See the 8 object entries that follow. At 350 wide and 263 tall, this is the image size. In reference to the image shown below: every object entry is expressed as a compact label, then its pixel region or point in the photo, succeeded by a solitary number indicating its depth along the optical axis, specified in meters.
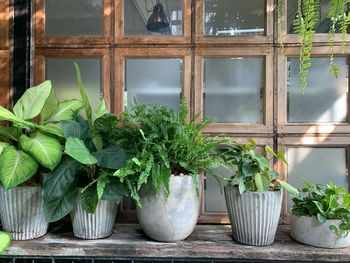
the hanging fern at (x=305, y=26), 1.25
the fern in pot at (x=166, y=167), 1.20
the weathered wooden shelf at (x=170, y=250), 1.20
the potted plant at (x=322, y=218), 1.21
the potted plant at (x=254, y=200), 1.23
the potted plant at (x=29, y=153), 1.18
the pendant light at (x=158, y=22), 1.56
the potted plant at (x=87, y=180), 1.19
